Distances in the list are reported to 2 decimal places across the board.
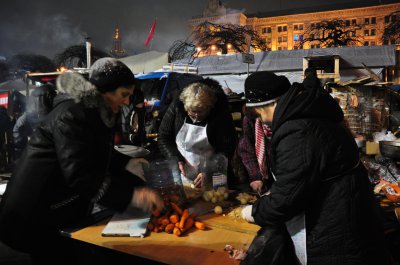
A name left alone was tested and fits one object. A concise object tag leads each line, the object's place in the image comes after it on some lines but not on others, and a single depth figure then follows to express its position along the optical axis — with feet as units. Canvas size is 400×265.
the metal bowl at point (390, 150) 10.78
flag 43.99
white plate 9.83
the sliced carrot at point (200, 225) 6.71
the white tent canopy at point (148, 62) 38.65
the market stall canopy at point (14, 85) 38.45
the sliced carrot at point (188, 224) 6.63
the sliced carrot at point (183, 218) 6.56
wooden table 5.59
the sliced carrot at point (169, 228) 6.54
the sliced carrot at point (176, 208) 7.09
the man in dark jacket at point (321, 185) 4.59
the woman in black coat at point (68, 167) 5.43
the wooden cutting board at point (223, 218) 6.69
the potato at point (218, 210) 7.52
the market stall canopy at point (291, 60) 31.78
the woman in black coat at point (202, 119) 10.32
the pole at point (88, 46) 24.37
